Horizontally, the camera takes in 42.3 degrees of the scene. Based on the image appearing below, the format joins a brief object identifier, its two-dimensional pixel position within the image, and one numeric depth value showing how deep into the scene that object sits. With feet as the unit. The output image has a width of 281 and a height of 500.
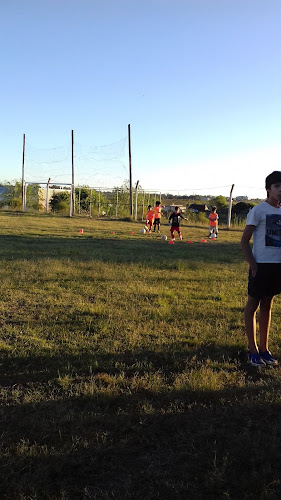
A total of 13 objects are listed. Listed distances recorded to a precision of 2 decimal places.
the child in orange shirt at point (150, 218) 61.69
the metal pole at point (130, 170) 99.13
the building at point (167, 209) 128.06
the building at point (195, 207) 136.87
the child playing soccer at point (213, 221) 54.34
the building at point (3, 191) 124.04
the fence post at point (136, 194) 92.79
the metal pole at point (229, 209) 74.42
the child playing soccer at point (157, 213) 62.29
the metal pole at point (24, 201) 113.39
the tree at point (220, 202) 151.53
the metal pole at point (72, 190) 100.90
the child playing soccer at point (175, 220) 48.21
